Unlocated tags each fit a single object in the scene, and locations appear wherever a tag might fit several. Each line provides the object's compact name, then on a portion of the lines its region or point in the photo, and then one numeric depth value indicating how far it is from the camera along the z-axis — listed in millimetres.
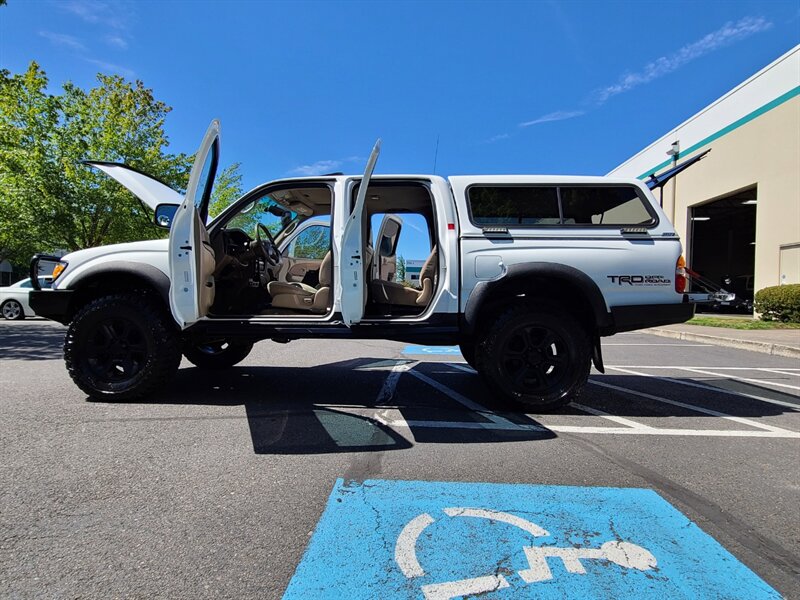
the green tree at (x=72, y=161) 18656
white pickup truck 4141
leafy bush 14258
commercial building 15453
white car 14562
